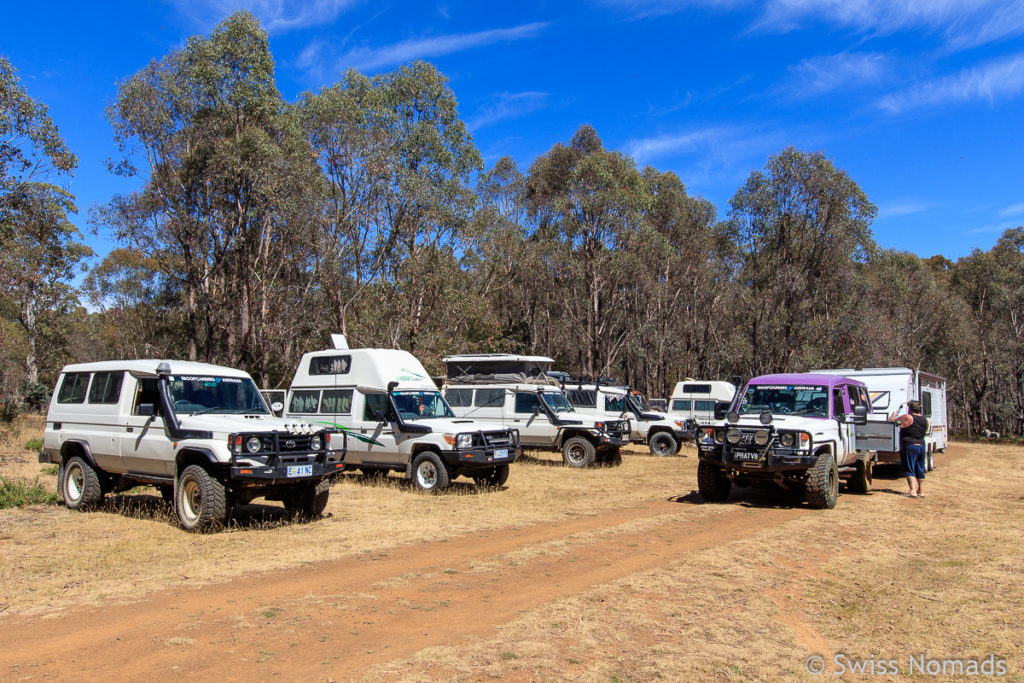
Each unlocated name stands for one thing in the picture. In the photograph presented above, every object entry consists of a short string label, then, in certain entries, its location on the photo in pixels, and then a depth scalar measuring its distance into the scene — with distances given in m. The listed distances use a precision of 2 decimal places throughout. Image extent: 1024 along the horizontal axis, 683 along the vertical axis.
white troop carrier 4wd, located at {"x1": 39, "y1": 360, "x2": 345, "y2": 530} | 8.89
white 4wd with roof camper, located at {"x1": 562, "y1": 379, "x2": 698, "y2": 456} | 20.67
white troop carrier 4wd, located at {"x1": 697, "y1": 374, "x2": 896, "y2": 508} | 10.81
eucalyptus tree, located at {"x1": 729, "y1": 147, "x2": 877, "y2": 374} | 31.30
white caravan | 16.60
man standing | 12.38
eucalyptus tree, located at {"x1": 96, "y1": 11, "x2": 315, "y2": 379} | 25.91
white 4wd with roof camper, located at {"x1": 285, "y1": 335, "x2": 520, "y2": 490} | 12.62
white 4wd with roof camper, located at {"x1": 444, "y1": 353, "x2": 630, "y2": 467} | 17.70
